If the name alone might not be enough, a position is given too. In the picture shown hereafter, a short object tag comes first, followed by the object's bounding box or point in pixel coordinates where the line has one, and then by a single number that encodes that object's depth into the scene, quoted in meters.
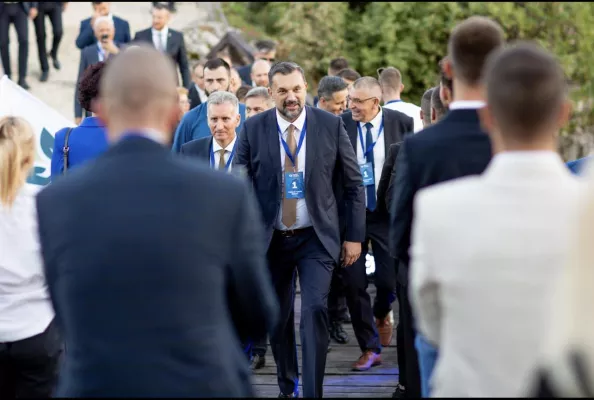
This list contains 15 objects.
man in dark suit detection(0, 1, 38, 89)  22.71
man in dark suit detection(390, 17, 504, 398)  6.41
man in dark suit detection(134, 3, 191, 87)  19.77
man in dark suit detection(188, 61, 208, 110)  17.34
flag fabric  13.57
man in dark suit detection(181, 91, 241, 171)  11.31
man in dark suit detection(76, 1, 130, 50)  19.92
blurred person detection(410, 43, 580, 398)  4.70
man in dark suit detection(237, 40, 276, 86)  19.81
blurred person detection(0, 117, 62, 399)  7.32
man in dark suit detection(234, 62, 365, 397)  10.25
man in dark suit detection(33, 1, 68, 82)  24.11
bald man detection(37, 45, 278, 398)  4.78
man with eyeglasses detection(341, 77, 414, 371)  12.51
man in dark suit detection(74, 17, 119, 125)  17.85
